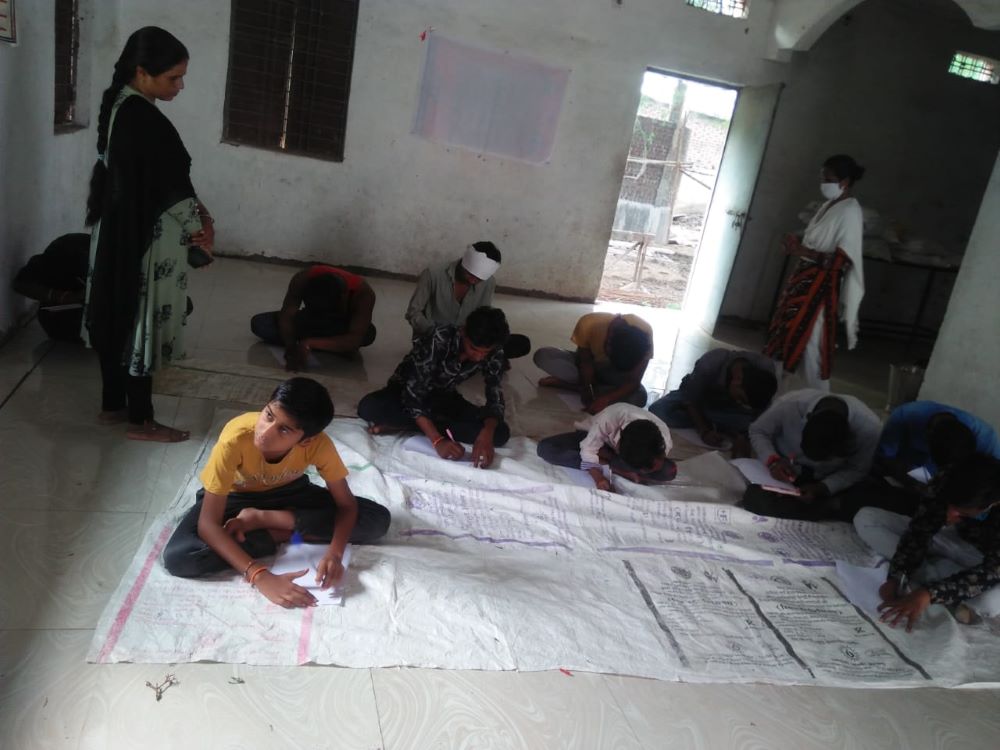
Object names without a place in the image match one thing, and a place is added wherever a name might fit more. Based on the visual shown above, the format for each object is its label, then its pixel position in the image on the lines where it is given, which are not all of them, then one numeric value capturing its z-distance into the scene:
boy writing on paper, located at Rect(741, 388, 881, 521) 2.68
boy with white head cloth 3.47
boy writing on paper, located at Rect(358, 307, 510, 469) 2.75
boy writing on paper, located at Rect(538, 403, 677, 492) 2.55
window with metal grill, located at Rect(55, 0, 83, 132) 3.93
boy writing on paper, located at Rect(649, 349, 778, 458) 3.33
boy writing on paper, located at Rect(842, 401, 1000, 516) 2.69
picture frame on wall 2.78
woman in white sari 3.66
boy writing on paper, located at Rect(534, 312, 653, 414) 3.59
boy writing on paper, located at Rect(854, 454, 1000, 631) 2.10
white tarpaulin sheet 1.74
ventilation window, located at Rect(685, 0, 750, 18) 5.76
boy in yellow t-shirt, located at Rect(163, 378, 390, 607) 1.71
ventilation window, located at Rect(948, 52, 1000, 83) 6.20
